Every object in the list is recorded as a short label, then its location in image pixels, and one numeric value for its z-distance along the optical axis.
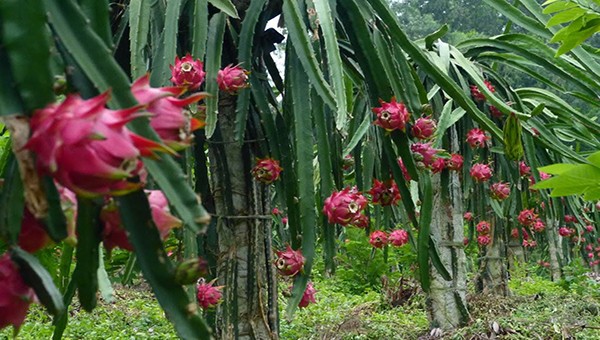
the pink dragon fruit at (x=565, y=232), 5.85
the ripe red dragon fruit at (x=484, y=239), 5.30
